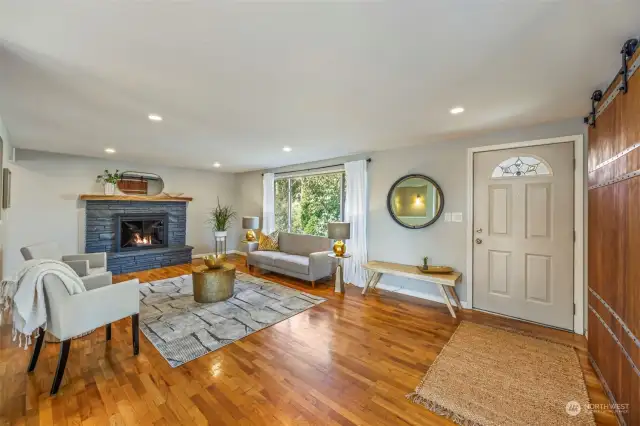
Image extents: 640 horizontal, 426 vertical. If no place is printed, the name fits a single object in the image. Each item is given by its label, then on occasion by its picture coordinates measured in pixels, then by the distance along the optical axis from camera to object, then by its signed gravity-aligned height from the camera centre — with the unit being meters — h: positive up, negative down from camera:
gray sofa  4.43 -0.82
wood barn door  1.49 -0.21
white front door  2.90 -0.21
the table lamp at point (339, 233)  4.23 -0.30
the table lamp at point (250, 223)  6.10 -0.22
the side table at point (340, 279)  4.14 -1.04
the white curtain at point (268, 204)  6.23 +0.23
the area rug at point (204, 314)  2.53 -1.25
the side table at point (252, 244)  5.62 -0.66
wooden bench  3.26 -0.81
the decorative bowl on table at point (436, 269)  3.44 -0.73
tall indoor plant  6.72 -0.15
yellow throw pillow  5.56 -0.61
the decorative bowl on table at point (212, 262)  3.73 -0.70
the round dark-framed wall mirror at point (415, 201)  3.79 +0.21
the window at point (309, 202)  5.19 +0.27
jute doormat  1.69 -1.30
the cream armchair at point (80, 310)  1.92 -0.79
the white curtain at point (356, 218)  4.50 -0.06
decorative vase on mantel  5.18 +0.49
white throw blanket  1.84 -0.61
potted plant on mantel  5.20 +0.66
